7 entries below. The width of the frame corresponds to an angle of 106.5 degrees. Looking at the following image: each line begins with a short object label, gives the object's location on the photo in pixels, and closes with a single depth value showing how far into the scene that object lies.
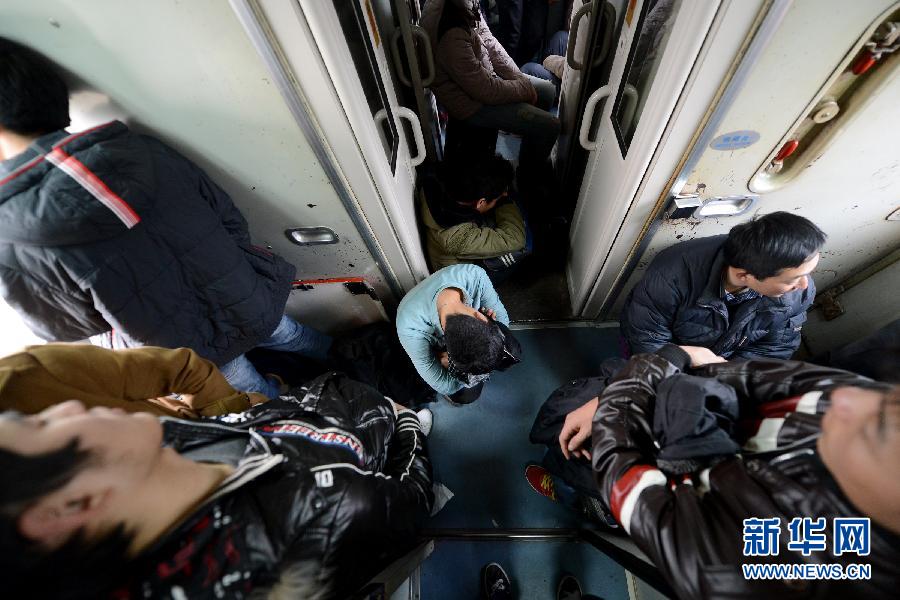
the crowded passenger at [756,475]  0.61
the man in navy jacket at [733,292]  1.24
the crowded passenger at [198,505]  0.51
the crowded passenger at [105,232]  0.92
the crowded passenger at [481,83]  2.43
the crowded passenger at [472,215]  2.12
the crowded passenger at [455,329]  1.44
